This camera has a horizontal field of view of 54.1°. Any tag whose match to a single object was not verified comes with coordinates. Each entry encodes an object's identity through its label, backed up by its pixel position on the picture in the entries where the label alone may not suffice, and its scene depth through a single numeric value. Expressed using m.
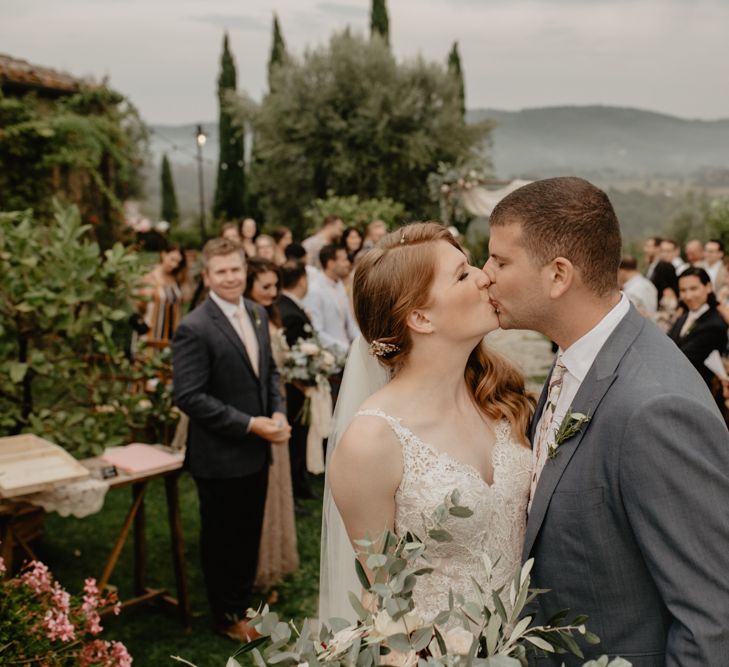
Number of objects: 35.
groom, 1.48
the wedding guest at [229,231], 9.17
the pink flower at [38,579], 2.29
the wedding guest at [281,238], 9.95
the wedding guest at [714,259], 10.76
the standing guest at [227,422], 3.88
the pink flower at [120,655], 2.21
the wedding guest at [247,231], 11.16
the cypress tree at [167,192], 42.62
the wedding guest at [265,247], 9.04
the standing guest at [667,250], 11.41
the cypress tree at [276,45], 28.09
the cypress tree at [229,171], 29.25
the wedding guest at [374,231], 10.01
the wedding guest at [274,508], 4.73
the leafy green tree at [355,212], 16.38
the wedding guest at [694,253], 12.65
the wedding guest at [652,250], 12.06
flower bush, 2.09
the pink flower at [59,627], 2.14
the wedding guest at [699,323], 6.29
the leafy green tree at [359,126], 23.83
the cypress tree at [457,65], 28.89
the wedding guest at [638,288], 8.80
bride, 2.11
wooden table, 3.87
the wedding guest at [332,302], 6.93
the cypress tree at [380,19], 28.16
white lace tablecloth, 3.30
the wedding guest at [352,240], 9.38
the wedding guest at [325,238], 10.04
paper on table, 3.96
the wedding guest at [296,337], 6.16
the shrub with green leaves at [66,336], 4.01
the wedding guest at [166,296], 7.41
